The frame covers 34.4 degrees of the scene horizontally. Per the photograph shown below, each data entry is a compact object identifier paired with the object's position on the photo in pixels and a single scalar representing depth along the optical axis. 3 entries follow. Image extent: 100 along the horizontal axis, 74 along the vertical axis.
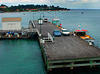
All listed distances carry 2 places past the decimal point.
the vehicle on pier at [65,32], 37.15
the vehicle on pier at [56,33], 36.38
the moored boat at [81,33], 38.28
